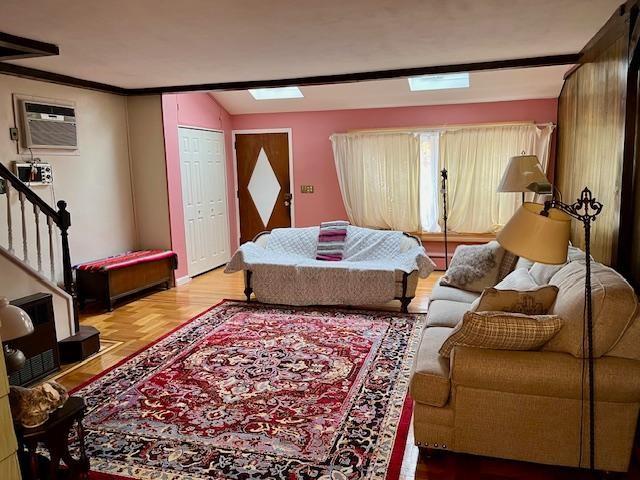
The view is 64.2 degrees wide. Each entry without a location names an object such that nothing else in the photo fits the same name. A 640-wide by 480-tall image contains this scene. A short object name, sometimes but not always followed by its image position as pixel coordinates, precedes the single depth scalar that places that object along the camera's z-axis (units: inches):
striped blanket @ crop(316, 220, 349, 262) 221.5
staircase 147.0
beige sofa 88.6
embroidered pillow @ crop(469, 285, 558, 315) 103.0
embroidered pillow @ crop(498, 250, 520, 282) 164.2
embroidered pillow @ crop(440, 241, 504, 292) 161.6
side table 78.3
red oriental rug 100.0
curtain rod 252.0
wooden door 300.2
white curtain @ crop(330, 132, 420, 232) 272.5
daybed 196.1
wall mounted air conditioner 185.4
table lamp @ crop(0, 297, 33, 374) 91.2
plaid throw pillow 91.6
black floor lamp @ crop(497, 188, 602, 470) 76.4
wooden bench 205.2
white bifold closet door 262.5
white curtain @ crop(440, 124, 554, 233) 251.4
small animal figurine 78.2
